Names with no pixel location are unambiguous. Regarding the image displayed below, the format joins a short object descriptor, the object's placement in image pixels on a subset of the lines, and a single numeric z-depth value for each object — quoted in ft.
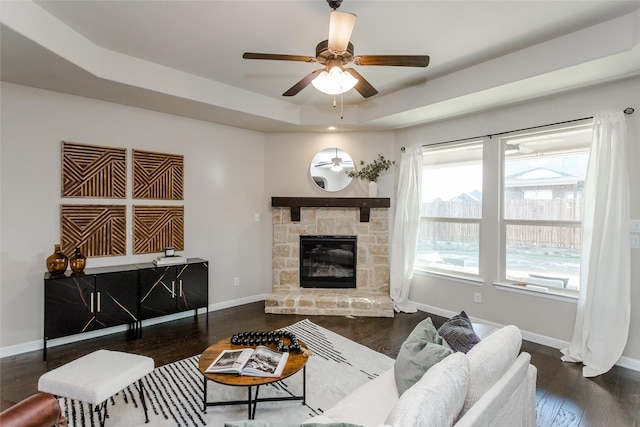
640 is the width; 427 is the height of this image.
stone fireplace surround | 15.05
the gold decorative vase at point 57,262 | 10.00
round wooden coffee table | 6.03
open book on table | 6.23
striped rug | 6.96
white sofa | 3.59
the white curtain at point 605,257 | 9.05
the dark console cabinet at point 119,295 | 9.80
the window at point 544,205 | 10.58
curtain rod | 9.26
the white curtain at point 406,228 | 14.37
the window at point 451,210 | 13.15
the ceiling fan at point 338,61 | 7.14
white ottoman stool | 5.81
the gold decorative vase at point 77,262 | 10.40
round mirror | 15.72
